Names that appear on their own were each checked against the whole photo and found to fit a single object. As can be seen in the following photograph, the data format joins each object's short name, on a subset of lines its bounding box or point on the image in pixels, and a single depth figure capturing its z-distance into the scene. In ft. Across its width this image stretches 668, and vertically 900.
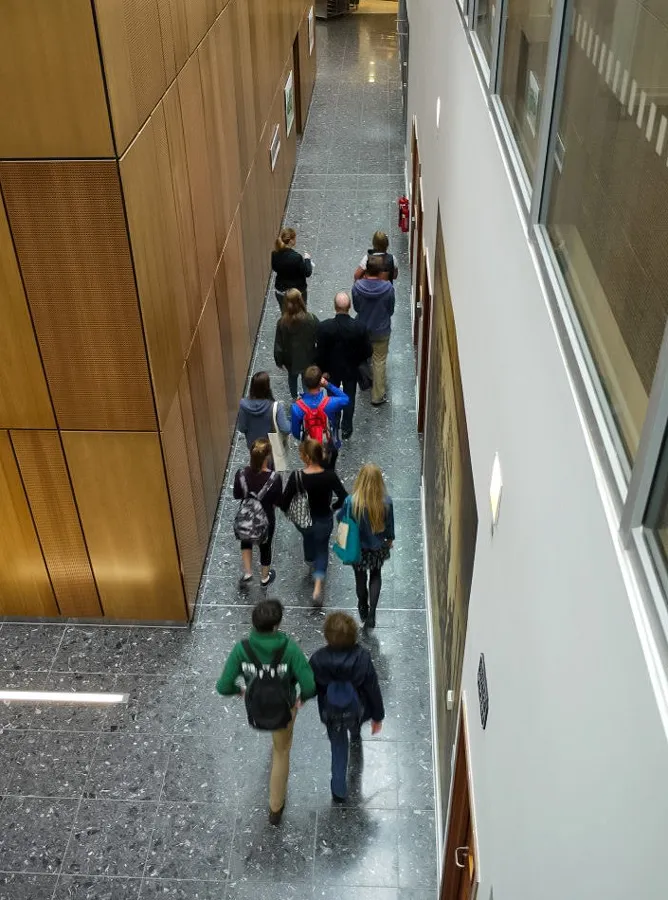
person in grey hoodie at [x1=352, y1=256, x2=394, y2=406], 28.63
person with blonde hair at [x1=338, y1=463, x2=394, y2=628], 19.74
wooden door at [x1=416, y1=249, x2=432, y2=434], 26.91
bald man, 26.94
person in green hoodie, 16.34
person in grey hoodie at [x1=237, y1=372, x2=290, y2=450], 24.54
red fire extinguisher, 41.75
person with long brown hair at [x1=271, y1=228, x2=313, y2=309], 32.76
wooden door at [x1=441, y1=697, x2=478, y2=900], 13.73
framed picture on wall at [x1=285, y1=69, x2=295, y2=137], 46.03
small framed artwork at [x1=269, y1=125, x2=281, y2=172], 39.50
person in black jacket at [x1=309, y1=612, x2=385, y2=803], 16.58
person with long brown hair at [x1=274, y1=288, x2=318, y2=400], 27.22
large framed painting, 14.98
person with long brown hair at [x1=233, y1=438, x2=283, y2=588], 21.90
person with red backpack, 23.99
